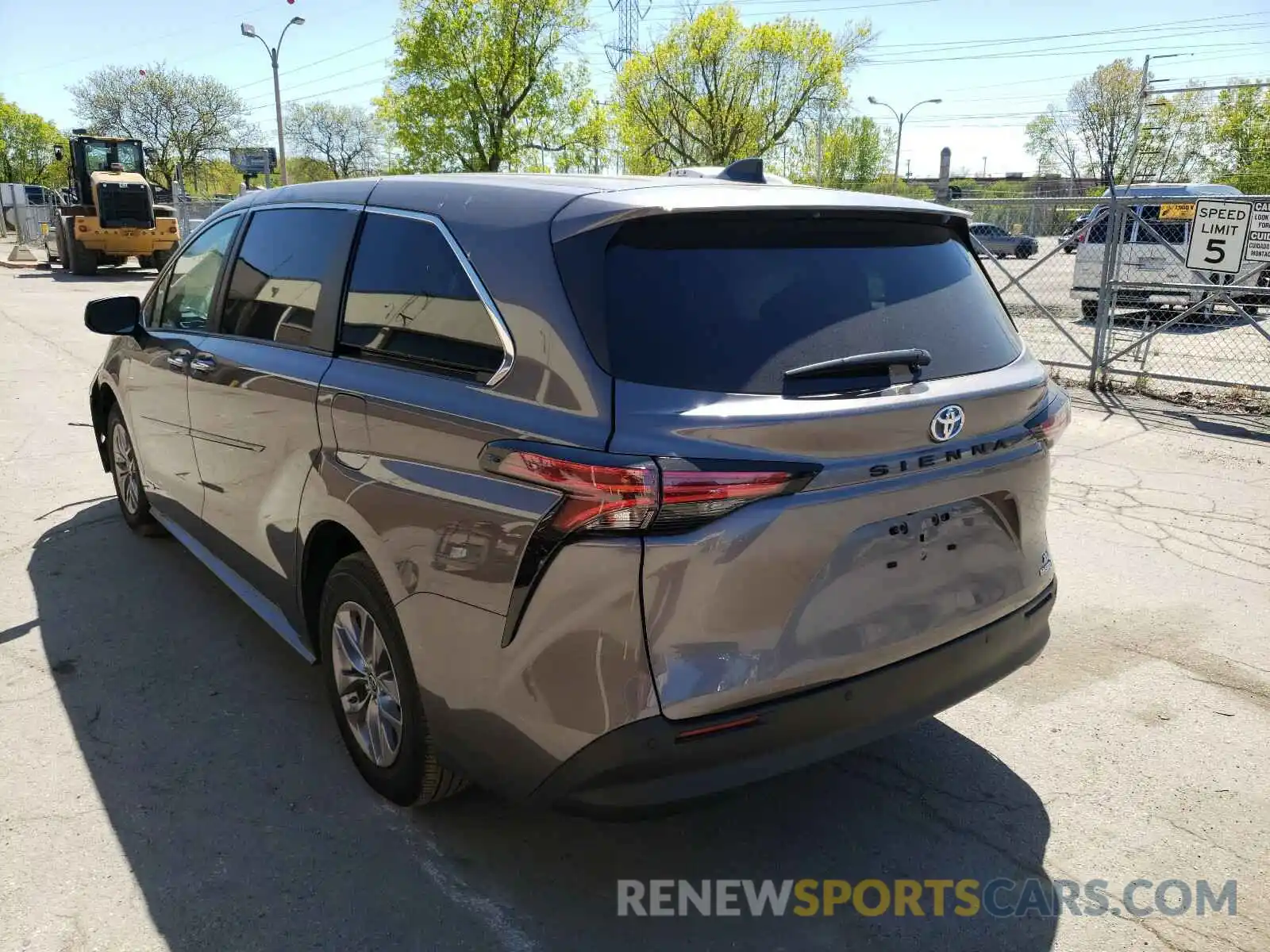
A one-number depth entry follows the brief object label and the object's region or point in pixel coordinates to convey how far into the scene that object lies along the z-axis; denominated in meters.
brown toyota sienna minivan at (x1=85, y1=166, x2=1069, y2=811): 2.06
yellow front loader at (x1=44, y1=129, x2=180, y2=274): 25.48
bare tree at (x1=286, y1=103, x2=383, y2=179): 80.19
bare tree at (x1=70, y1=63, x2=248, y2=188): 57.00
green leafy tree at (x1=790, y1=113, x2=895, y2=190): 42.25
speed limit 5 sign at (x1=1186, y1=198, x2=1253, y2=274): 8.50
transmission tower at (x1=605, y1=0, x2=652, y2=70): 50.19
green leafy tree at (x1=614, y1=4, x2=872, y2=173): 35.28
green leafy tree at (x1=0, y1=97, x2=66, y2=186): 69.94
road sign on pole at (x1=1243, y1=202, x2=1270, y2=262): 8.28
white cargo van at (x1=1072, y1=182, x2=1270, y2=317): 11.92
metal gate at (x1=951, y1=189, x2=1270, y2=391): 9.29
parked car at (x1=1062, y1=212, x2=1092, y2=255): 10.22
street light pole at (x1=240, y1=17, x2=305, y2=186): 36.94
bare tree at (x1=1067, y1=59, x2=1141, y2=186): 54.59
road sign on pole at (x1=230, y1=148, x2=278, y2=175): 60.00
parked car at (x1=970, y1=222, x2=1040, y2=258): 17.68
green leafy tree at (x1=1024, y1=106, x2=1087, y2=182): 65.75
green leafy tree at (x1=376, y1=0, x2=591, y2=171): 34.22
